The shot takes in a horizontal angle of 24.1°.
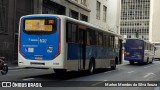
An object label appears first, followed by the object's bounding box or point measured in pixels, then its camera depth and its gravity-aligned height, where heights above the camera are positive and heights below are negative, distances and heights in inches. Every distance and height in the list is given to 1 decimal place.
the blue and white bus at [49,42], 672.4 +2.0
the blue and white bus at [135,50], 1615.4 -29.5
